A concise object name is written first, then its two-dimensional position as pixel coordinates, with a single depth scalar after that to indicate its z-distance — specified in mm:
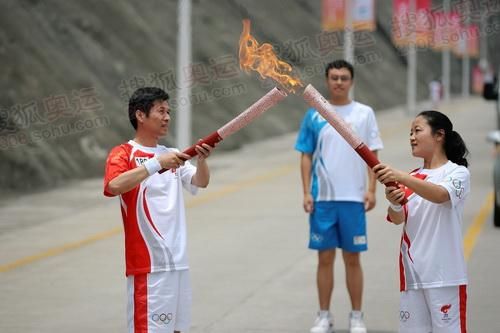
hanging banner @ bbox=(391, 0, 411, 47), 39062
